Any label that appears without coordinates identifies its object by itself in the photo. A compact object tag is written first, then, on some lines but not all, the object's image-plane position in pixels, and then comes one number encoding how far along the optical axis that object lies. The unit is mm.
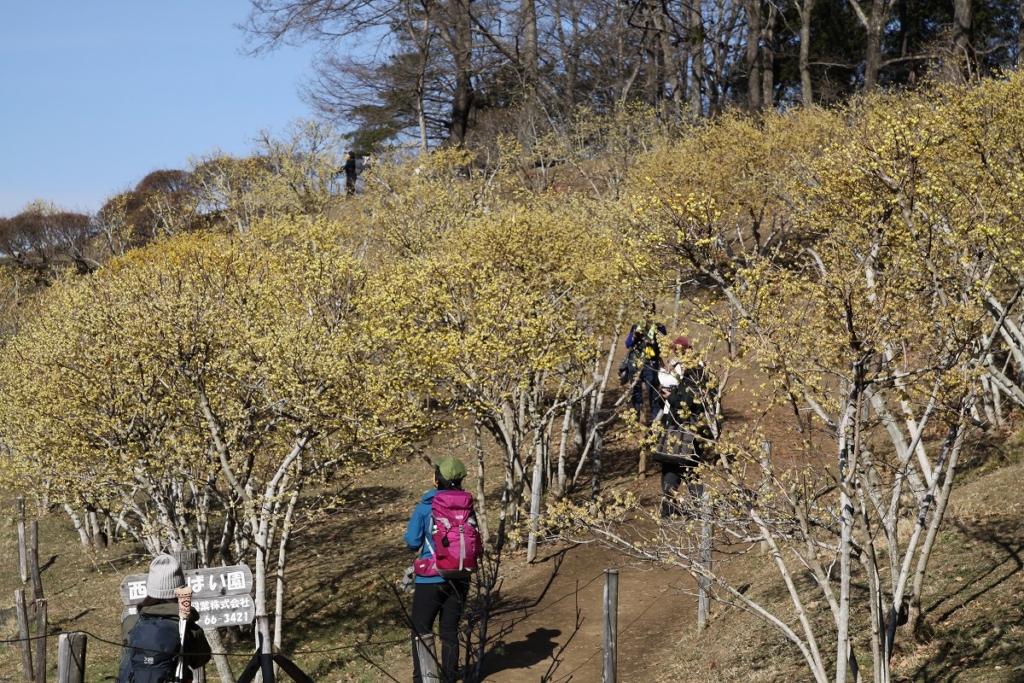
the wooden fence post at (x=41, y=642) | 18734
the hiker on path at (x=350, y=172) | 77312
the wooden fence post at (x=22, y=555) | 32719
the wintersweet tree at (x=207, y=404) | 22281
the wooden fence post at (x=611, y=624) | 12039
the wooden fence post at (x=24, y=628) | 21687
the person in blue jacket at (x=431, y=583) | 14328
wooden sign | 13906
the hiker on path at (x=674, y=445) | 21281
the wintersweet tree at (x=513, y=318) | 23531
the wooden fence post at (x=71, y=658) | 12461
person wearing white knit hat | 10937
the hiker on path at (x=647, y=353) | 25531
